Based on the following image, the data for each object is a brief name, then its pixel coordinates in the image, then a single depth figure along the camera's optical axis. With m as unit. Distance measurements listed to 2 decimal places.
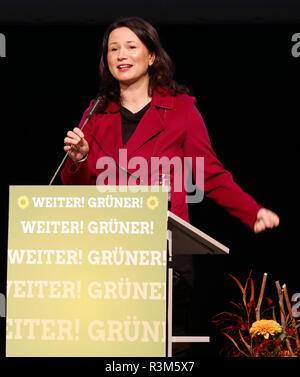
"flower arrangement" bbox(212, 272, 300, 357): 6.88
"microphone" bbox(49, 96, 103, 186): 5.55
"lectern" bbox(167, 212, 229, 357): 4.60
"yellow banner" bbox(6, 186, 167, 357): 4.53
